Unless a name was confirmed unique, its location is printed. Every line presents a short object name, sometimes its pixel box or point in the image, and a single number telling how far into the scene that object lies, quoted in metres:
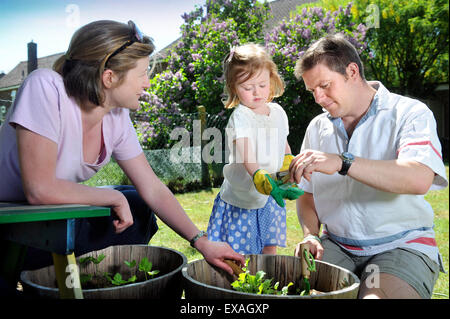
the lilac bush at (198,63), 3.18
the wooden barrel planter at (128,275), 0.93
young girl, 1.72
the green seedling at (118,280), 1.07
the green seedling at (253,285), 1.01
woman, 1.06
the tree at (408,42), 9.89
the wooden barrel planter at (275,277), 0.92
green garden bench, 0.82
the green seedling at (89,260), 1.19
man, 1.17
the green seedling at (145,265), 1.13
